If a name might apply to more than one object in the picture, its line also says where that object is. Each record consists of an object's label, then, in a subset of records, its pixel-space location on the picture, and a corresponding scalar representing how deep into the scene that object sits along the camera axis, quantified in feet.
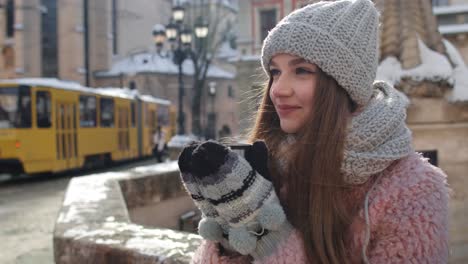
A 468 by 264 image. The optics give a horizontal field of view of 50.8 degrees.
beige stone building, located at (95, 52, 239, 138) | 144.80
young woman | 4.62
